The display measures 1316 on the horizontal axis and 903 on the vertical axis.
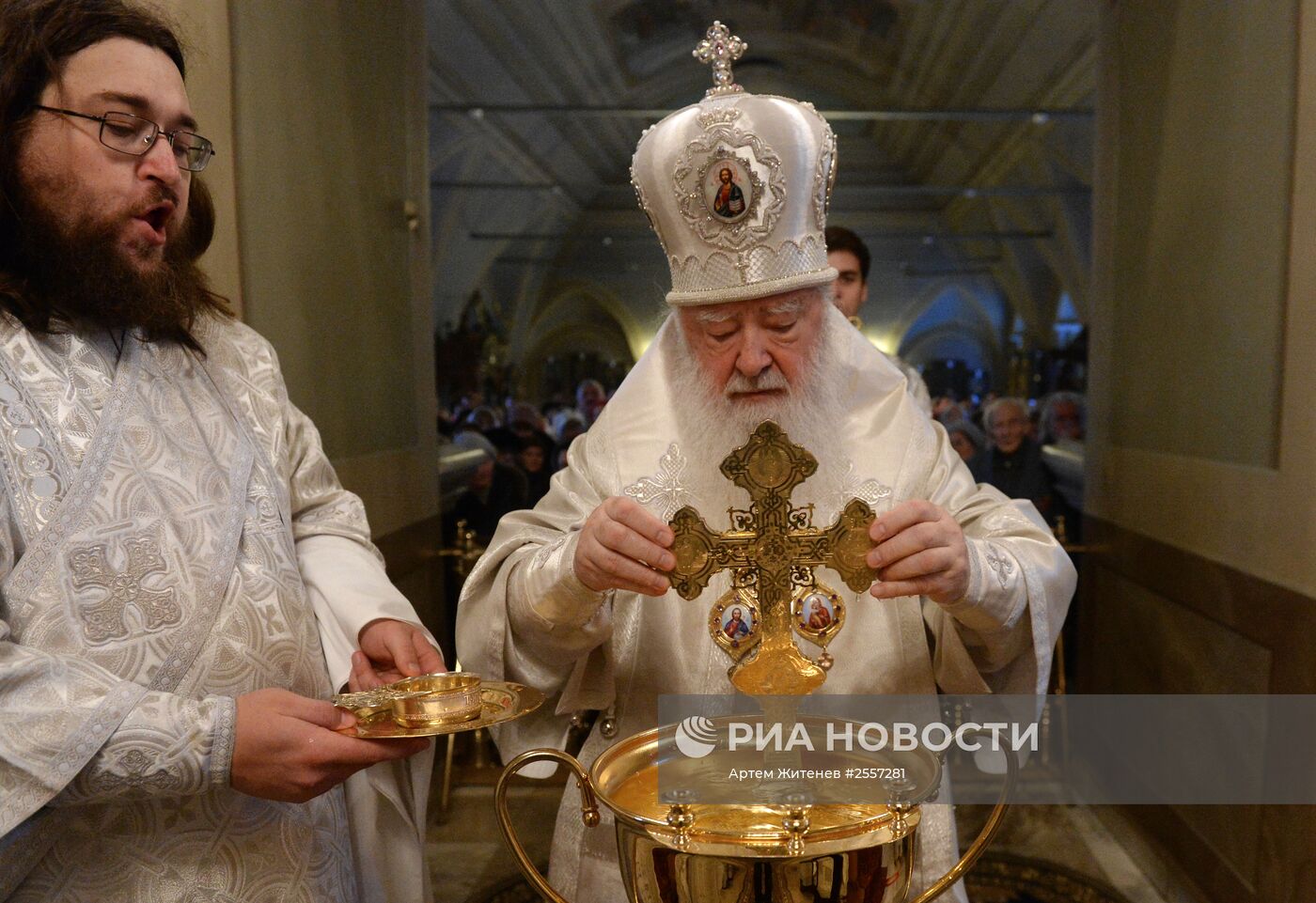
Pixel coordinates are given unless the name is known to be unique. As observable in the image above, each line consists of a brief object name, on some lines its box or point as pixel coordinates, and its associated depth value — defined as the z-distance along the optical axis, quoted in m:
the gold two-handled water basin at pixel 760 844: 1.04
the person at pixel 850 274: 4.26
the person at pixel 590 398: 4.54
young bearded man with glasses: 1.25
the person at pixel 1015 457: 4.69
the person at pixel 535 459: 4.58
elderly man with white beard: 1.68
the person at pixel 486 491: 4.57
